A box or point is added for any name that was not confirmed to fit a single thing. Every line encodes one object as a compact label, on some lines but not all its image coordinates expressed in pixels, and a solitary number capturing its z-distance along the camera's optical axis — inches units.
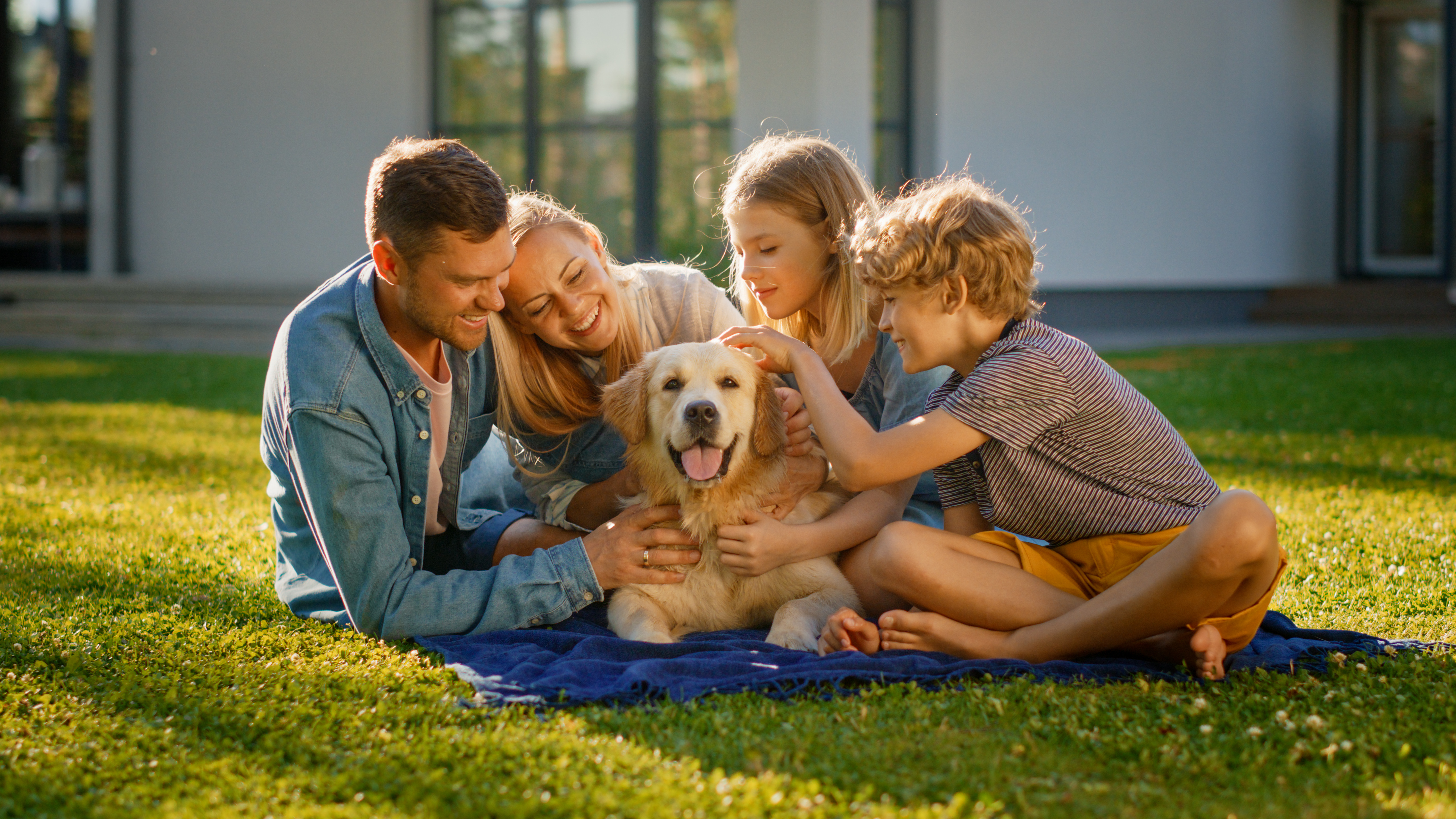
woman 150.4
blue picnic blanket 112.5
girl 152.7
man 126.4
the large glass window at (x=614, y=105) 543.8
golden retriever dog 138.7
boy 121.1
